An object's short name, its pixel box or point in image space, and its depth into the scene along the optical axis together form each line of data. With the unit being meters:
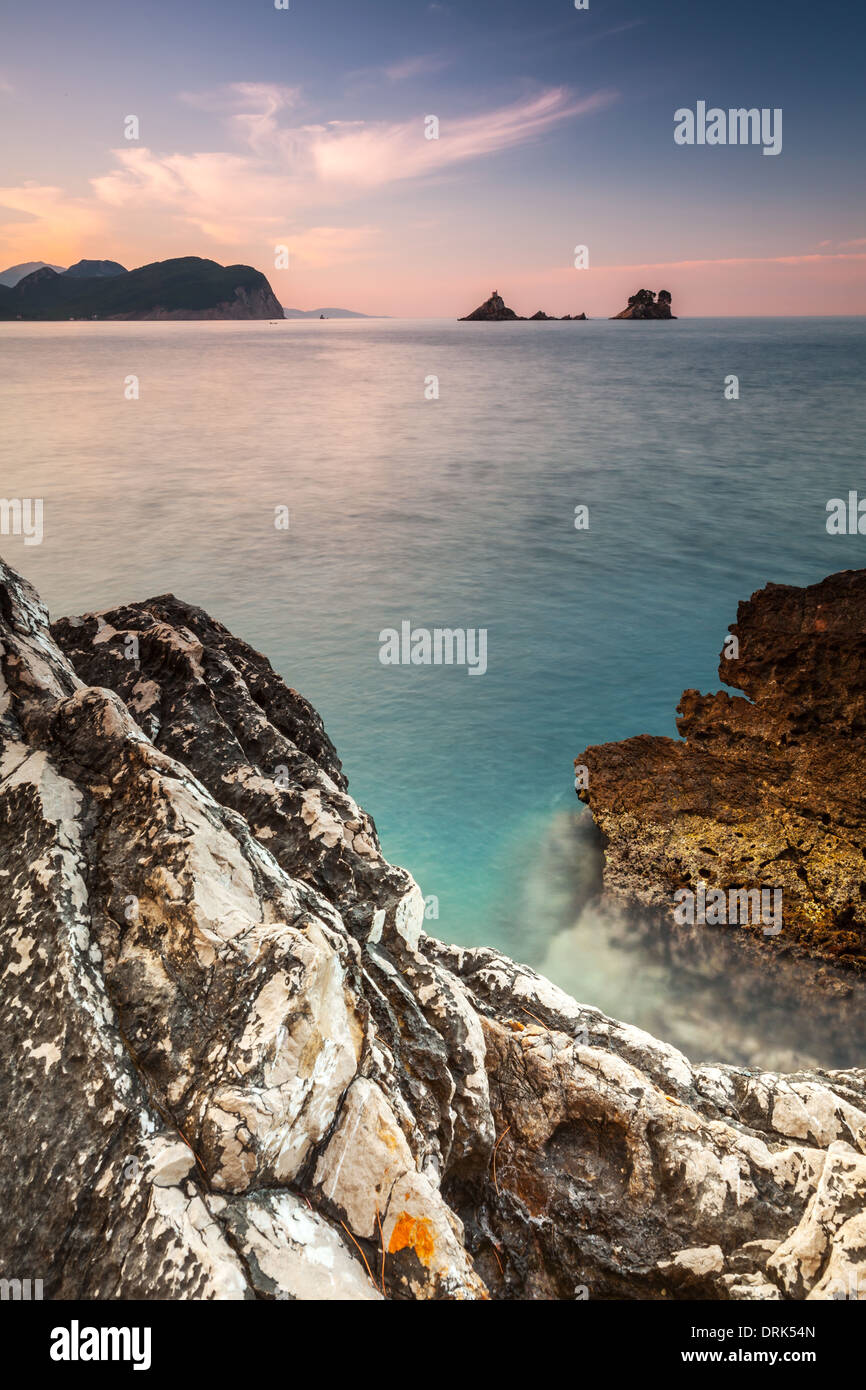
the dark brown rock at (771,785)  7.33
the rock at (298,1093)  2.59
